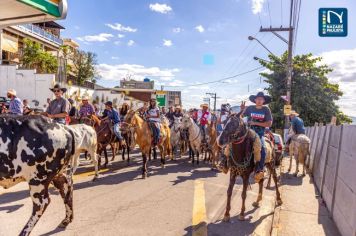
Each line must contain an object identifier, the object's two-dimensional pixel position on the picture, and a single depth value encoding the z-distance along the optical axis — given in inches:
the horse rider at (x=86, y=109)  488.5
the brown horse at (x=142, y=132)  425.4
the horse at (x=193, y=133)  550.9
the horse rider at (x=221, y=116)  552.4
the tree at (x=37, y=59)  1373.0
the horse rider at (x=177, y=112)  700.6
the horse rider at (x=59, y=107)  330.0
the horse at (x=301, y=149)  490.3
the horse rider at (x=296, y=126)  515.3
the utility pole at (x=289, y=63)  918.8
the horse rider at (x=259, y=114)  287.6
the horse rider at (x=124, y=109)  542.3
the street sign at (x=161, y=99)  1680.9
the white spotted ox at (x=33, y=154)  183.5
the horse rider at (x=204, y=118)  574.9
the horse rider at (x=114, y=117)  481.8
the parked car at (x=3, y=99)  849.3
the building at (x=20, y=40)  1405.0
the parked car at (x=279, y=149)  398.6
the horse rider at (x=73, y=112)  498.0
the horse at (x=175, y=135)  609.3
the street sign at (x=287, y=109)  843.0
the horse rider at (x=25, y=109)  539.5
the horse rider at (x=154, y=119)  480.1
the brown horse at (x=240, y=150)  255.3
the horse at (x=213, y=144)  516.4
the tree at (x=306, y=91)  1299.2
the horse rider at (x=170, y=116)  705.6
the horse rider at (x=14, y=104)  460.6
